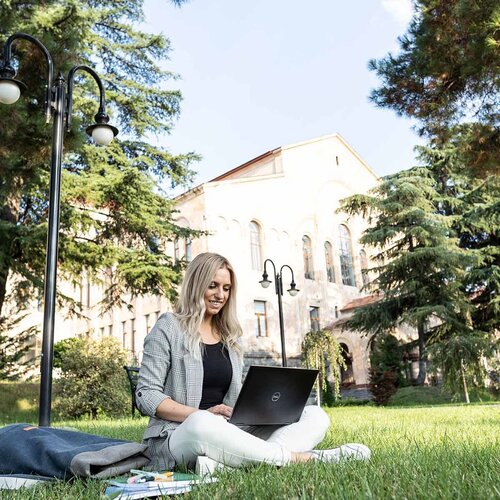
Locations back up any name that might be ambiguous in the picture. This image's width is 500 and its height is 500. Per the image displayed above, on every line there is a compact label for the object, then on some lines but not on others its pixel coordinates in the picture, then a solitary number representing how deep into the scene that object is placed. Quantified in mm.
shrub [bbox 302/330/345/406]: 18016
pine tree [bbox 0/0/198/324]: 8977
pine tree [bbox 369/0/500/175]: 6516
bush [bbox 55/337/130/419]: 12391
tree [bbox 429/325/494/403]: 16484
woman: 2840
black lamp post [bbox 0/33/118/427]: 5328
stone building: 25797
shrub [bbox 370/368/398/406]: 18250
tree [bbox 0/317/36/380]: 14828
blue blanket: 2764
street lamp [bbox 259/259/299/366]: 15641
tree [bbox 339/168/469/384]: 21719
